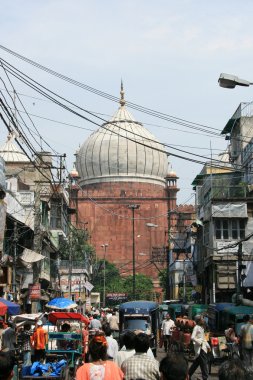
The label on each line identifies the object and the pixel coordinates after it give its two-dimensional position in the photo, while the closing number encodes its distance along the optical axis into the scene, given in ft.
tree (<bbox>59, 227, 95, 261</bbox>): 184.34
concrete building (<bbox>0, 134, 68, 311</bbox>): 106.11
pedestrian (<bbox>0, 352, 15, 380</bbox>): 20.74
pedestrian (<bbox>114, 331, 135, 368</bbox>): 31.30
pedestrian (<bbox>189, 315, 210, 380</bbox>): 49.90
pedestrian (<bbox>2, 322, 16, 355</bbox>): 53.66
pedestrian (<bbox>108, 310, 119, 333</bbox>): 83.21
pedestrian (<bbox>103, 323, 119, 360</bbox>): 42.93
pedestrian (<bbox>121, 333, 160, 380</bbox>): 26.37
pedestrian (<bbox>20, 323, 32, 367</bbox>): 55.77
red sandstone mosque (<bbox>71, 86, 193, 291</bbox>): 295.48
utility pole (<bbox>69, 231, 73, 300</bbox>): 144.09
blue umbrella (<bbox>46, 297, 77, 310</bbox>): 81.92
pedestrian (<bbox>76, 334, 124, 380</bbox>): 24.40
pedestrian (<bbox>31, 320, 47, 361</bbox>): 56.90
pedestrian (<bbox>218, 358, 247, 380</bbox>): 19.30
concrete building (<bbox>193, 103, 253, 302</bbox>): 133.39
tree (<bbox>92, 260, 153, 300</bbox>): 264.93
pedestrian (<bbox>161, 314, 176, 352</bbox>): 81.53
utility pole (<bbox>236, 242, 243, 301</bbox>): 107.73
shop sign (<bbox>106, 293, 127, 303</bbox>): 236.22
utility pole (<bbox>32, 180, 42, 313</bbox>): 109.40
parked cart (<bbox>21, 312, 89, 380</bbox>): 35.88
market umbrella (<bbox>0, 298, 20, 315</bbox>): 66.16
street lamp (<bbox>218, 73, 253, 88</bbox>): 47.60
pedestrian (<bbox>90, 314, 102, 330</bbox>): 75.00
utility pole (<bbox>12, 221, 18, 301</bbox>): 93.04
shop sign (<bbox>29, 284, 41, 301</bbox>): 98.84
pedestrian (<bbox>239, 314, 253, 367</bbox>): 51.03
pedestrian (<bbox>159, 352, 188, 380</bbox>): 20.16
